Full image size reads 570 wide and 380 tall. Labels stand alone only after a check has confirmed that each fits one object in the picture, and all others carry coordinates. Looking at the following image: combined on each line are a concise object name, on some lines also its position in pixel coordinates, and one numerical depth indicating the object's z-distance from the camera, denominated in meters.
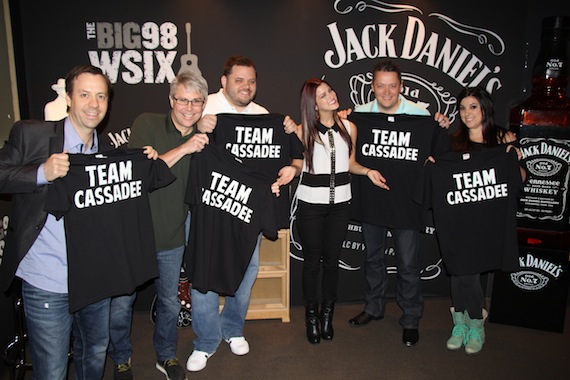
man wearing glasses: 2.32
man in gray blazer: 1.79
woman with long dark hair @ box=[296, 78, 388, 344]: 2.82
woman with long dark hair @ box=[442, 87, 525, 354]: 2.80
